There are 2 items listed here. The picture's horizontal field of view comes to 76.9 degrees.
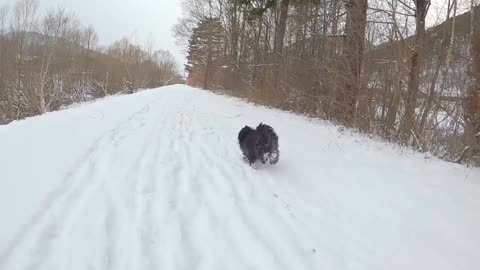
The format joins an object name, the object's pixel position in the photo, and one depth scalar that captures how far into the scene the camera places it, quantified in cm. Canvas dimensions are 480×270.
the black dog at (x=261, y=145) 464
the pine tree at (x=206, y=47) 2978
